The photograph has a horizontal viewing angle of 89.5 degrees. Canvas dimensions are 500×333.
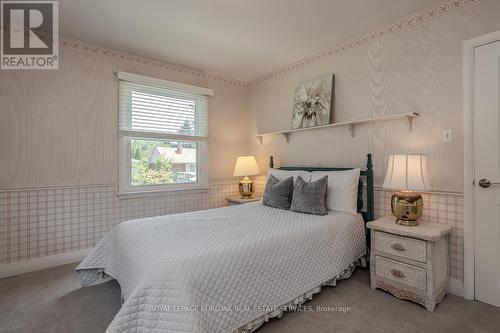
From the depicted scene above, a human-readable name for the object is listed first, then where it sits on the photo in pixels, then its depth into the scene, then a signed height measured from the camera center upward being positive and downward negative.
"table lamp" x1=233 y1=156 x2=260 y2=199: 3.76 -0.06
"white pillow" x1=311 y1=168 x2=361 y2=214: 2.50 -0.25
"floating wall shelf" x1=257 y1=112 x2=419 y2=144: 2.35 +0.48
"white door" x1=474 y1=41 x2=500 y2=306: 1.93 -0.05
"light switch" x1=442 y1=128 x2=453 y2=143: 2.15 +0.28
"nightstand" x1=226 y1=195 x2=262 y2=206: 3.60 -0.48
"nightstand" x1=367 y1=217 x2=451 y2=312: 1.88 -0.75
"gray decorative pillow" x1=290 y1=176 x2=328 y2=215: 2.45 -0.30
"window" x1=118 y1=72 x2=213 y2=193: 3.12 +0.44
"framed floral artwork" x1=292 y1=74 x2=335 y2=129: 3.03 +0.82
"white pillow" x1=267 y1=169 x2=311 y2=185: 2.91 -0.08
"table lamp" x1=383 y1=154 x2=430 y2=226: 2.05 -0.14
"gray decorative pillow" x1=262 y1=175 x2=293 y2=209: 2.75 -0.31
